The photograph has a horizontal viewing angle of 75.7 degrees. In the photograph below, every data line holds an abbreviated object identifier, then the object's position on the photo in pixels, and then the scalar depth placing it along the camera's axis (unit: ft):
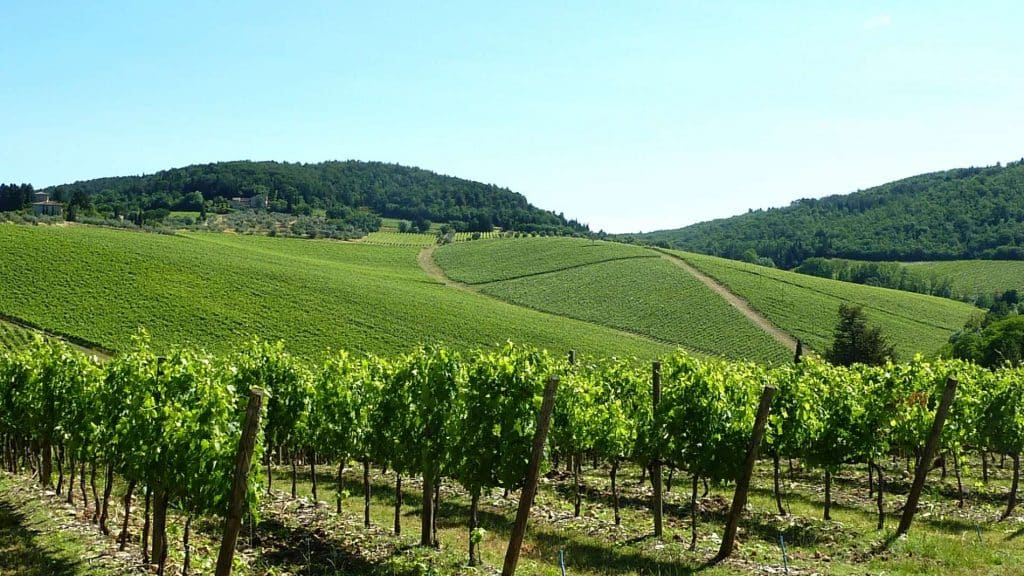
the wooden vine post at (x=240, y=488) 24.62
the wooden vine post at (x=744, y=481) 36.83
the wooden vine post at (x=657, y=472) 45.98
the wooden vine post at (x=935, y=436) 40.88
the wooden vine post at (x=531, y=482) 28.19
